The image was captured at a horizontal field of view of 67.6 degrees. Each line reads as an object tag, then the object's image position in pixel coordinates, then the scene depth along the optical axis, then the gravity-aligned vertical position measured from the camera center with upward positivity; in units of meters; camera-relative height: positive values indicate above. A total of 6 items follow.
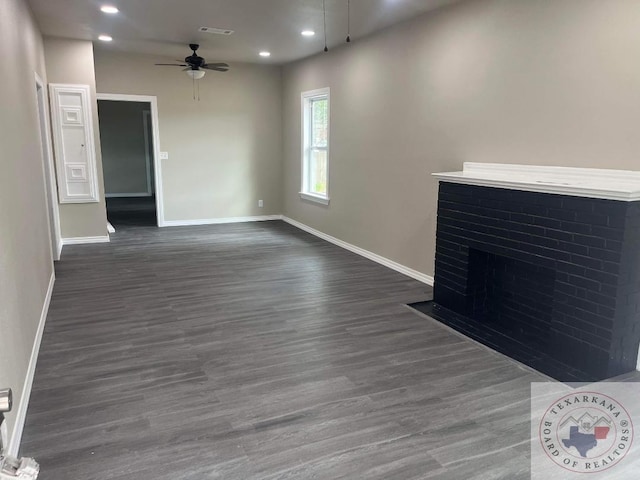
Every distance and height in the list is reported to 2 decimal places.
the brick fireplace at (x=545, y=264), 2.76 -0.73
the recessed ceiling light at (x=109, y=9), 4.49 +1.35
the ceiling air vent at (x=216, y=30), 5.29 +1.36
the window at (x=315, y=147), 6.99 +0.09
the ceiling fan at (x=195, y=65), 6.29 +1.17
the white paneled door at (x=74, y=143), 6.04 +0.12
